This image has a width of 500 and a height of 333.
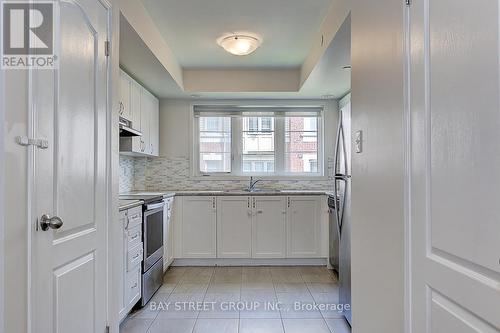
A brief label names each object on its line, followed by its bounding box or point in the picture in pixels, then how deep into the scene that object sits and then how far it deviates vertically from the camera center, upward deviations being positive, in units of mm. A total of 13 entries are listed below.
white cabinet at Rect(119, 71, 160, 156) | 3226 +605
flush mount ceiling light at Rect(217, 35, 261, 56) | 3027 +1148
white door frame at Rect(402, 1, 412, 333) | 1230 -29
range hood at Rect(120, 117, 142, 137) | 2879 +359
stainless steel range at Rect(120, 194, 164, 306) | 2846 -697
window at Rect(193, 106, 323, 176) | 4695 +399
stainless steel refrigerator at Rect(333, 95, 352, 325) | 2469 -252
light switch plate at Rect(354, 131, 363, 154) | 1813 +151
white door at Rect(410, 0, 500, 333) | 808 +6
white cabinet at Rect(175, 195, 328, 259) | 4078 -764
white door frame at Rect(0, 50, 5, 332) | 945 -93
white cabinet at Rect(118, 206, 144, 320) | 2363 -678
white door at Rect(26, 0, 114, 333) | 1059 -140
